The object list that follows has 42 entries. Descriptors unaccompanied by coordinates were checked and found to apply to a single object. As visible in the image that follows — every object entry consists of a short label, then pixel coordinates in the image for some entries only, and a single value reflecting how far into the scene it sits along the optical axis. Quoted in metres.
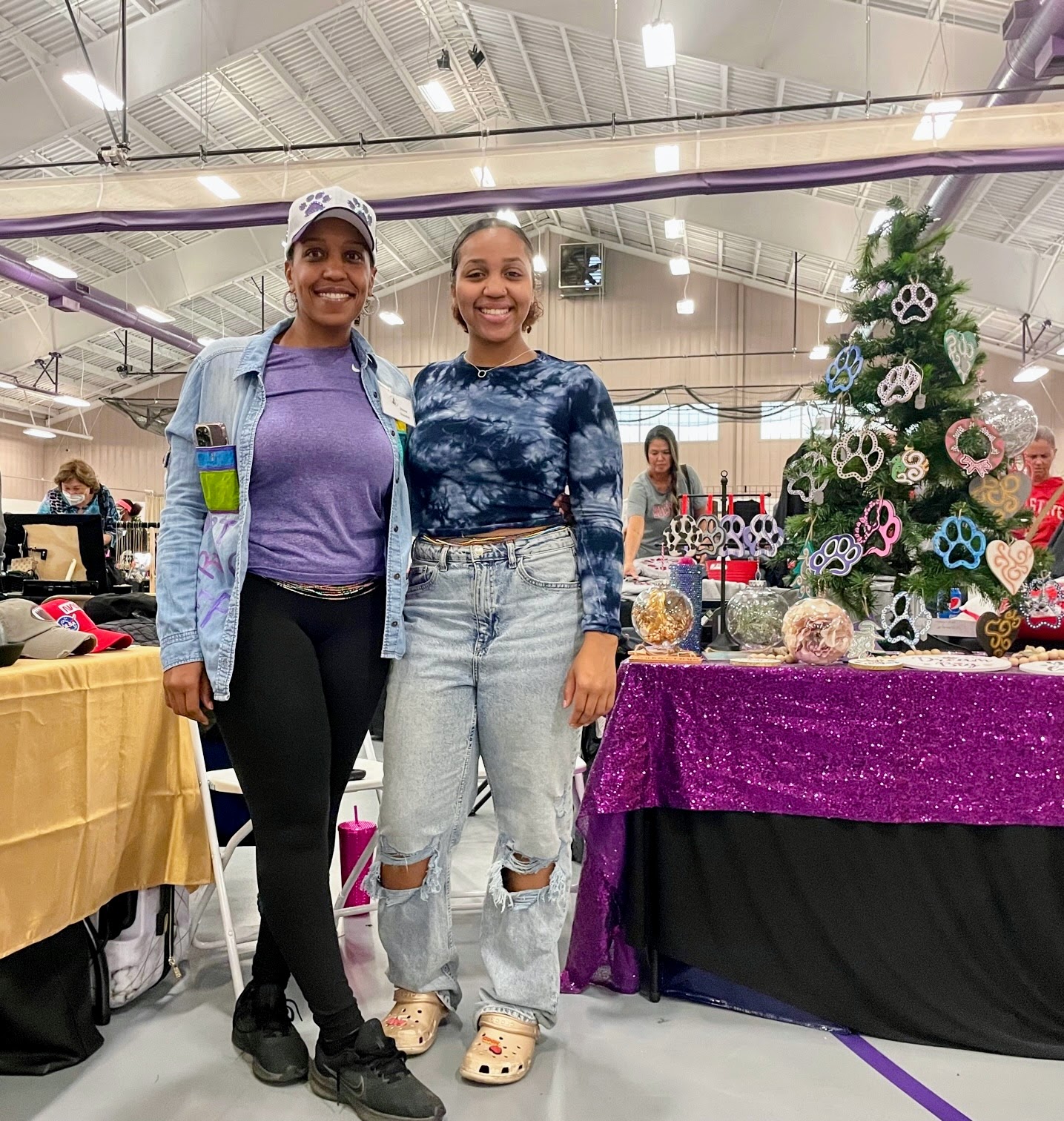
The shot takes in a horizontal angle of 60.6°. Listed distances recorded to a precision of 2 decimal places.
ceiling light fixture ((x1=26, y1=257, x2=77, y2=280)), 8.16
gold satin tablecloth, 1.45
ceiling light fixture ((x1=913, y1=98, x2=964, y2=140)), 4.37
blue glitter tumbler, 2.14
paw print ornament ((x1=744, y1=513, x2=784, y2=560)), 2.09
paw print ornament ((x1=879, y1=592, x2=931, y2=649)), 1.91
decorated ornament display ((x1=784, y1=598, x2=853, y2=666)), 1.77
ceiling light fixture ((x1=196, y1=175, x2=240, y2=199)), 5.12
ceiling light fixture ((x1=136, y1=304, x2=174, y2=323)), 10.49
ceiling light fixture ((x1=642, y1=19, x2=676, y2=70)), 4.94
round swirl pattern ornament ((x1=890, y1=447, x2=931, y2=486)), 1.88
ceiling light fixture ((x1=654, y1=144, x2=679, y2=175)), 4.75
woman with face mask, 5.10
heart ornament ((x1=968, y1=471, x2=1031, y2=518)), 1.86
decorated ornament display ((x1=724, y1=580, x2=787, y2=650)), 1.96
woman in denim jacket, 1.33
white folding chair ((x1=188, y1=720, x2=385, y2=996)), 1.76
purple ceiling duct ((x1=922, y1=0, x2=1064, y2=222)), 4.30
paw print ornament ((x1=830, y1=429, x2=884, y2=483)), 1.93
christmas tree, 1.86
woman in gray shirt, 3.39
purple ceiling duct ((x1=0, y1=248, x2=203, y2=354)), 8.38
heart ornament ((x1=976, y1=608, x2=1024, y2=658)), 1.88
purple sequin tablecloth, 1.62
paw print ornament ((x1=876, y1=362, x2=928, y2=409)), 1.91
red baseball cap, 1.81
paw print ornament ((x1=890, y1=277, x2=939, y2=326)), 1.95
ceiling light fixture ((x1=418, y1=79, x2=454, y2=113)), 6.53
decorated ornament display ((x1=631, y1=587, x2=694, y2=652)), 1.90
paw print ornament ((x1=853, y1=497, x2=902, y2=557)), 1.87
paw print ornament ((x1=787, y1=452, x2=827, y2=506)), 2.02
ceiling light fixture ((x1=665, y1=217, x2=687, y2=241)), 8.95
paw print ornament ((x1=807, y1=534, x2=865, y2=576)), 1.92
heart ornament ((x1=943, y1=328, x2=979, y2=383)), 1.90
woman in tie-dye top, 1.46
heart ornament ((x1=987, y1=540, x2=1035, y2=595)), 1.82
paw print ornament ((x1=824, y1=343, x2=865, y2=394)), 2.01
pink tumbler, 2.33
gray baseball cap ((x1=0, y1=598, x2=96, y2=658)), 1.59
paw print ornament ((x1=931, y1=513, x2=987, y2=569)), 1.83
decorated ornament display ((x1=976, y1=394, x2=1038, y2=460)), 1.86
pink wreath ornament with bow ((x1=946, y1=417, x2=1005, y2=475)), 1.84
